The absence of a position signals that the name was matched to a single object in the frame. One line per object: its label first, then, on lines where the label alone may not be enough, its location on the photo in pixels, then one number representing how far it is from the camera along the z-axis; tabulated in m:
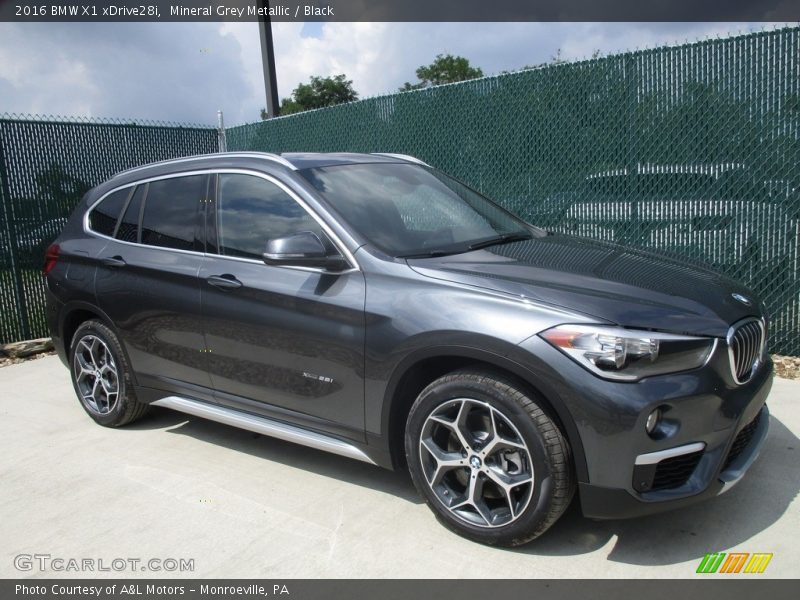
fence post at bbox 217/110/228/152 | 10.12
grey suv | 2.84
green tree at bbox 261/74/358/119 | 47.38
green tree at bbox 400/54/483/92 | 45.16
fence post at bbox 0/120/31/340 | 7.71
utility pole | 9.95
